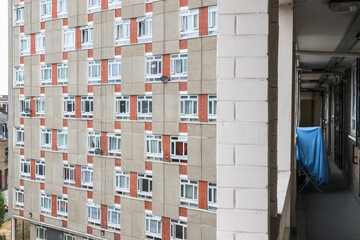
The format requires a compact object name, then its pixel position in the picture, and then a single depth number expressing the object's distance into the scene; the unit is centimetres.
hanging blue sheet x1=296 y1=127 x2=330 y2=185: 845
